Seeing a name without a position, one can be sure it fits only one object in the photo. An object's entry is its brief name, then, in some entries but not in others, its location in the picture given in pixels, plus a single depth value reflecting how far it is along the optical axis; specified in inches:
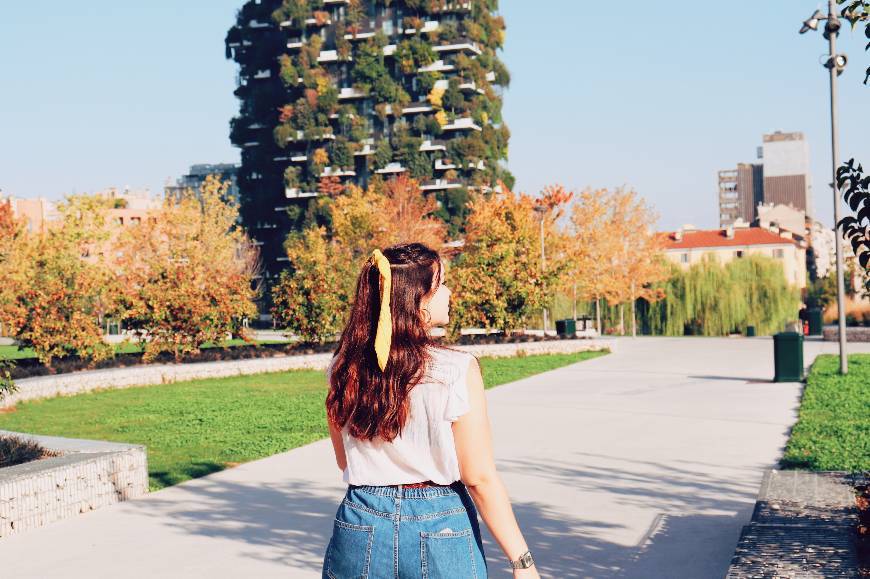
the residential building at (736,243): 3516.2
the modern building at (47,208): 4475.9
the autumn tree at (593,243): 1688.0
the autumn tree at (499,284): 1148.5
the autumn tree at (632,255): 1712.6
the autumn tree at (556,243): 1184.8
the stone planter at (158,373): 705.6
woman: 117.3
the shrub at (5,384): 370.0
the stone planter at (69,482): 297.9
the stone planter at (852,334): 1286.9
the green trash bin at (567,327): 1284.4
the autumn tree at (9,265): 804.0
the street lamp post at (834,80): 740.0
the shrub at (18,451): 333.9
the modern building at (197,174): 5646.2
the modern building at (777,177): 6003.9
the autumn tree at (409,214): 2303.2
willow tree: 1733.5
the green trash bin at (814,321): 1441.9
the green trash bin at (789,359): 735.1
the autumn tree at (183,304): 861.8
